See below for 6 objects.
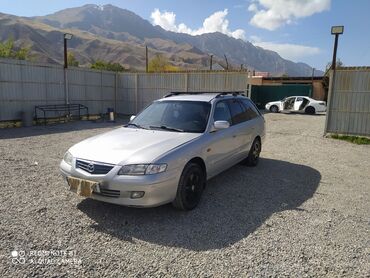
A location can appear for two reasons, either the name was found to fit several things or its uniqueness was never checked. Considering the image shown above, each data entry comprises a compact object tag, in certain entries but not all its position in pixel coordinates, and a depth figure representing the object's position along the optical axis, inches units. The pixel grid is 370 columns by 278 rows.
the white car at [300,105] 884.6
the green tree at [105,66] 2029.9
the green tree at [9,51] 1708.9
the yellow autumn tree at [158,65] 2347.7
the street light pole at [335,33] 417.0
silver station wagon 141.5
